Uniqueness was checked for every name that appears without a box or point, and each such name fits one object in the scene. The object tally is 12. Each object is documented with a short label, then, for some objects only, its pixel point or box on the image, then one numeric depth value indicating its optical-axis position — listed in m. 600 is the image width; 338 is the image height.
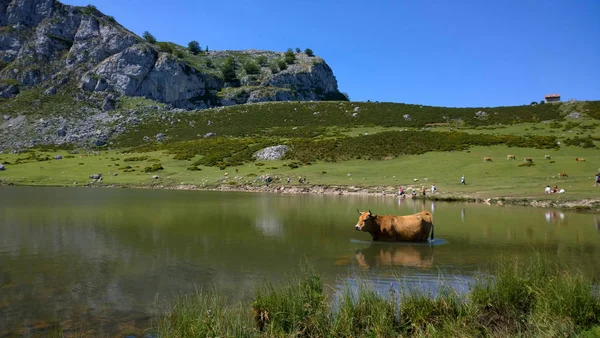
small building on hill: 125.45
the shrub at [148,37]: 178.19
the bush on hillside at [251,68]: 175.25
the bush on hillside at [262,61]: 186.80
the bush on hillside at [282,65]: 179.25
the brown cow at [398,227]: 17.81
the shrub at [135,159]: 70.94
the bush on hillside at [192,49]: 198.60
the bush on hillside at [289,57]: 190.07
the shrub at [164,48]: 156.50
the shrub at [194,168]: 61.38
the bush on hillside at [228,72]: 166.25
